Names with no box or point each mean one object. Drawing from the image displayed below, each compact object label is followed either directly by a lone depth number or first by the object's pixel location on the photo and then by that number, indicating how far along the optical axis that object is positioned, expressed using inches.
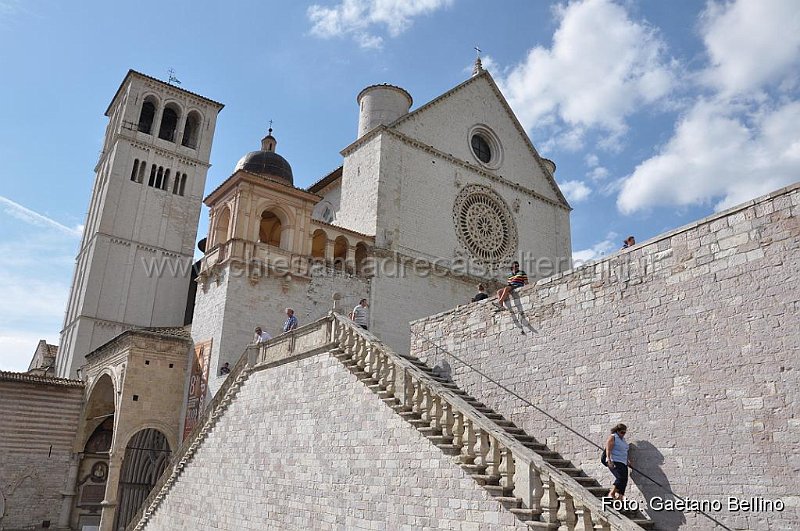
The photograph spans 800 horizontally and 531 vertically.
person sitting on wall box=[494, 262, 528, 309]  430.6
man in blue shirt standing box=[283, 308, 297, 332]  560.1
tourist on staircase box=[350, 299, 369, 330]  514.7
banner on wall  677.9
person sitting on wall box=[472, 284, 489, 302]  515.7
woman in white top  308.7
